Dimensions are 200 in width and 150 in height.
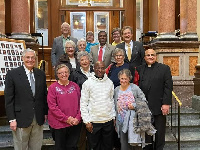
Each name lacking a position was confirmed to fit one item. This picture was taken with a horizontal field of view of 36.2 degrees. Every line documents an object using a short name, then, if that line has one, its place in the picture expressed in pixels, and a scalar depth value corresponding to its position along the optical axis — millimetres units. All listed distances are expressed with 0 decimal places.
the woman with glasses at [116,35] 6484
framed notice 5785
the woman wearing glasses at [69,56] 5332
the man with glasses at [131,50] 5582
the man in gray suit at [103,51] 5818
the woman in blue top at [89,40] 6660
